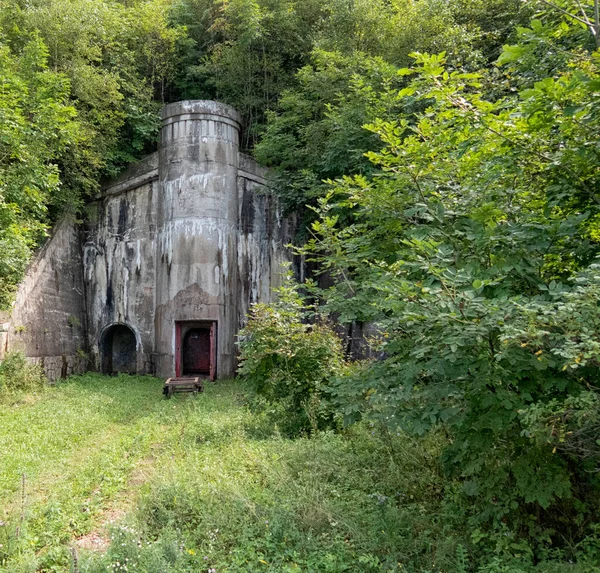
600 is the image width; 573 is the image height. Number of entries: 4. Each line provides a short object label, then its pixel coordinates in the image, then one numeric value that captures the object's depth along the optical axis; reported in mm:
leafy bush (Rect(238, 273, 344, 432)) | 7214
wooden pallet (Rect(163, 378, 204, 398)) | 11691
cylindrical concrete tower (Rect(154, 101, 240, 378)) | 14438
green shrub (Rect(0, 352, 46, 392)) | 10680
